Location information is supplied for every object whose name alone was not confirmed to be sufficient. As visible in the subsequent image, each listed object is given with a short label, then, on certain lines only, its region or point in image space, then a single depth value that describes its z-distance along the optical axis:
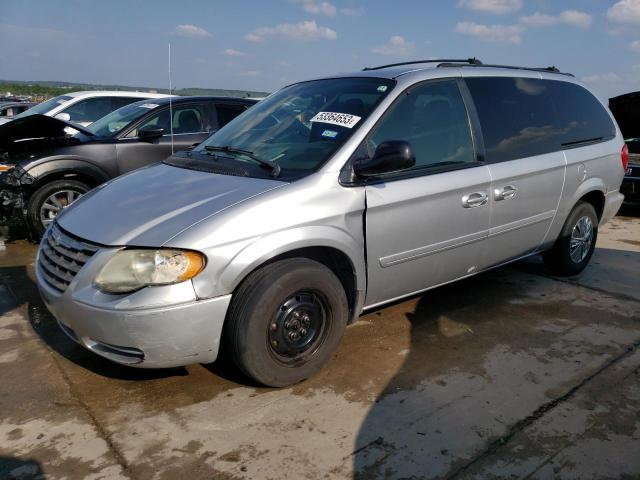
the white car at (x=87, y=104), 8.77
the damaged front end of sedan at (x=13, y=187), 5.59
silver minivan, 2.60
